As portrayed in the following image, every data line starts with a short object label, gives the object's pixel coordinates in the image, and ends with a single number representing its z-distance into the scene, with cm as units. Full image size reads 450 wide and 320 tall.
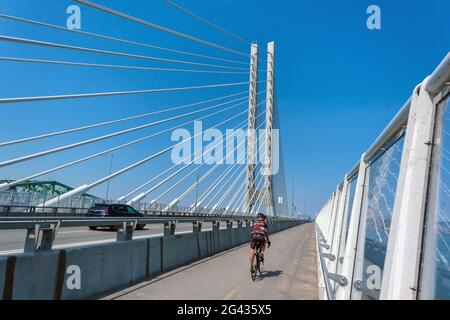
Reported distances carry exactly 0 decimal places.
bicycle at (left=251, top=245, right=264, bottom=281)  1061
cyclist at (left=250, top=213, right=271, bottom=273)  1143
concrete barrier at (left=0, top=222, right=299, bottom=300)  568
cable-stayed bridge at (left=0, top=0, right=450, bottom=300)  242
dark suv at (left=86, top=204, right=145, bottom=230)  2325
